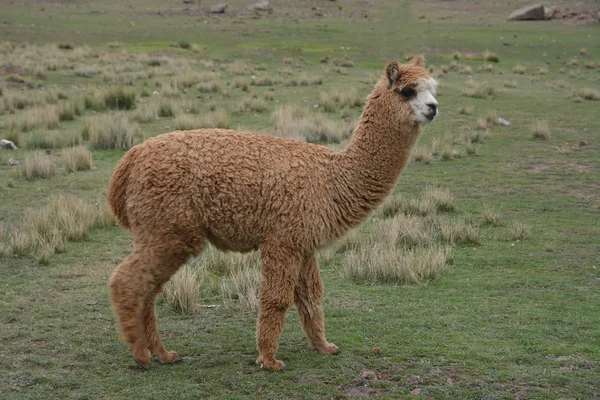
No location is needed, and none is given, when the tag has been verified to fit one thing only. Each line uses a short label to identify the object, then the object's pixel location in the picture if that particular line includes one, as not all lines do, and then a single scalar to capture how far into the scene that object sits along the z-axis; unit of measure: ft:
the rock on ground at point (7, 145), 48.16
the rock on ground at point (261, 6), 189.57
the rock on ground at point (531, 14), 159.84
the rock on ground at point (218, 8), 181.78
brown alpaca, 17.93
